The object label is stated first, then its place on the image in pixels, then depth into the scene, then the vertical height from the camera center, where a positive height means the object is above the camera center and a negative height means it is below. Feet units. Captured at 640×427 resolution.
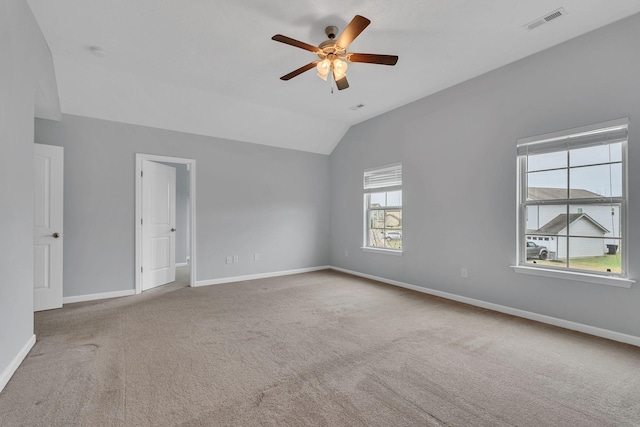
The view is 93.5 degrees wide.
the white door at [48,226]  12.07 -0.51
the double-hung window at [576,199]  9.61 +0.53
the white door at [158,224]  15.39 -0.53
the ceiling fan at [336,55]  8.14 +4.77
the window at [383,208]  16.97 +0.39
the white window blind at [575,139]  9.46 +2.62
